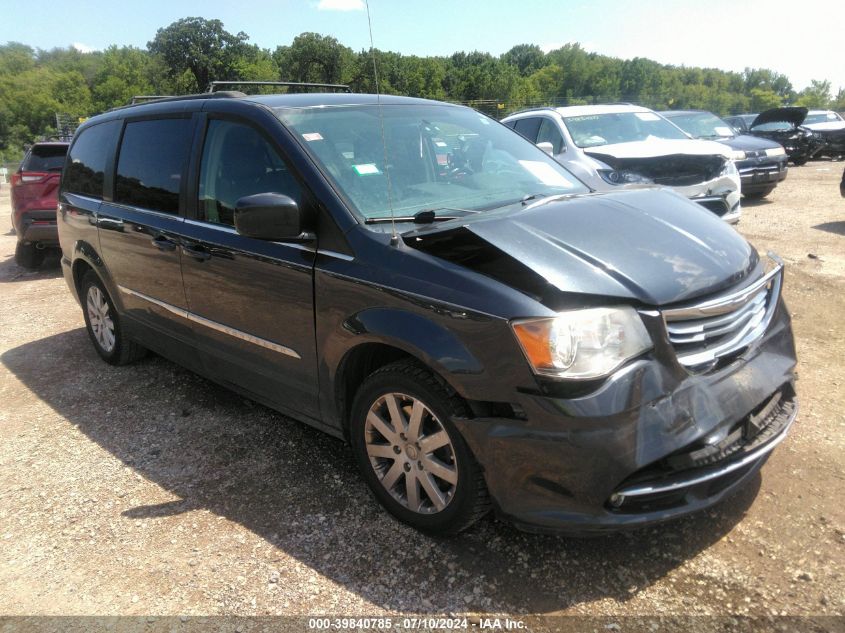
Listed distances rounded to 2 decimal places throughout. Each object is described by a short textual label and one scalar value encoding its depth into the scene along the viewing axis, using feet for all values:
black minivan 7.33
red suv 28.86
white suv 24.52
